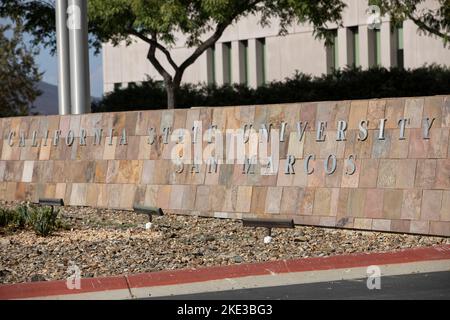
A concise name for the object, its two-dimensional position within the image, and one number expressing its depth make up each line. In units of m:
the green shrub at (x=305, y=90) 32.81
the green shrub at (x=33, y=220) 15.67
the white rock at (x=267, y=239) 14.58
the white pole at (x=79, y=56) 23.00
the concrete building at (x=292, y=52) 38.34
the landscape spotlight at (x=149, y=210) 17.50
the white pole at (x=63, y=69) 23.90
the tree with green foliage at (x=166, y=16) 30.56
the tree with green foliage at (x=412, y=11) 28.44
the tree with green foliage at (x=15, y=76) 50.06
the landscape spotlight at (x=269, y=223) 14.80
